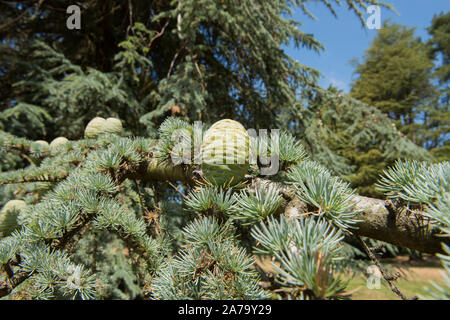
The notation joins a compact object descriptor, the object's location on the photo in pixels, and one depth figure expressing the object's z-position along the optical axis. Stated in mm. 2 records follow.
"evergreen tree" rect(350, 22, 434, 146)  13328
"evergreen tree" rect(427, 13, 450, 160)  11242
